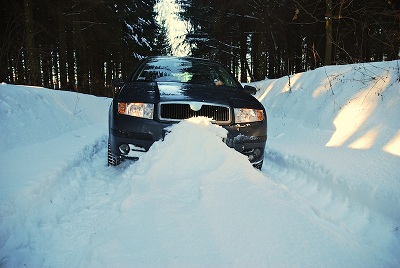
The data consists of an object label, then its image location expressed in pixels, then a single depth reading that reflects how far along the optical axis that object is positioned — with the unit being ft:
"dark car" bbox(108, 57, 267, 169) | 10.62
